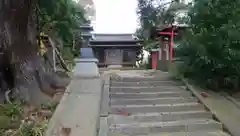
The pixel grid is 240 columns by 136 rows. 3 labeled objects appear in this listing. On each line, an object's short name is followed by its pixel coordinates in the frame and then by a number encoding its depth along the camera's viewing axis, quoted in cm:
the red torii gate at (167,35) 787
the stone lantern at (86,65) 518
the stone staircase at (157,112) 318
